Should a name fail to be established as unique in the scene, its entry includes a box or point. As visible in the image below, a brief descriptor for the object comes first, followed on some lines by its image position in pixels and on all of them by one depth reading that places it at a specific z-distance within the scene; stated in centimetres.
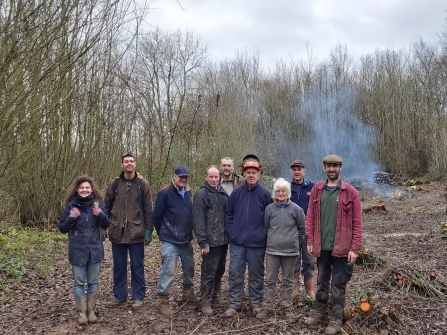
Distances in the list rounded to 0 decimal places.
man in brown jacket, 514
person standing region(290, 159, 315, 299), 534
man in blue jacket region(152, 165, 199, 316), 501
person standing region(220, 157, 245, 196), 528
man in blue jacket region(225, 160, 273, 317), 486
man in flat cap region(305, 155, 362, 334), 431
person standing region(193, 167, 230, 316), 495
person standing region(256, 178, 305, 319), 475
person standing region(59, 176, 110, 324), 462
